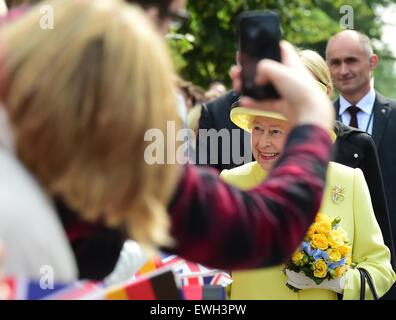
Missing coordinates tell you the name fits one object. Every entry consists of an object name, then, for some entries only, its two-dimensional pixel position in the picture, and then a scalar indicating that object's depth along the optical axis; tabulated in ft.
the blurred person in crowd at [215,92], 31.17
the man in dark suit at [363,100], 20.42
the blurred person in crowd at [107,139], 5.38
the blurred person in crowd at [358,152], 15.56
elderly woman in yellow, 12.86
